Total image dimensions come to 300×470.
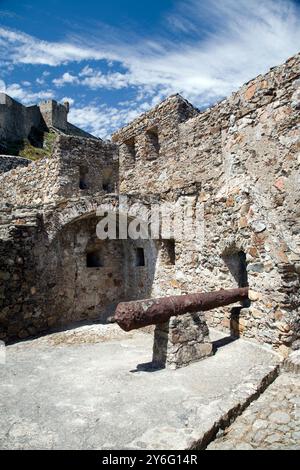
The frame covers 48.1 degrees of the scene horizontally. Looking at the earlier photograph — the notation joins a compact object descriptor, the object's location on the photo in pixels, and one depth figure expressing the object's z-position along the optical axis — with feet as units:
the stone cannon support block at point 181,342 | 16.61
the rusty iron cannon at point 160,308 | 15.70
